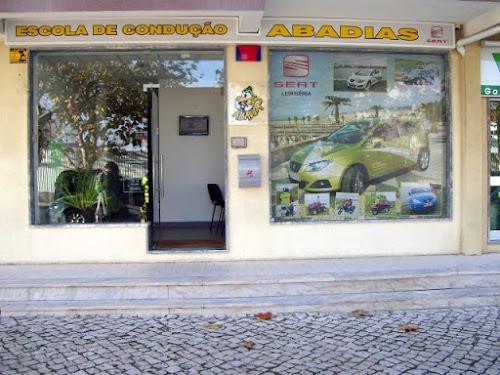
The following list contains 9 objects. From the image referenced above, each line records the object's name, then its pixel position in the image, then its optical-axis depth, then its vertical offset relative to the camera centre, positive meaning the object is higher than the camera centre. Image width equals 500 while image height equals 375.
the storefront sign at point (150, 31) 5.81 +1.89
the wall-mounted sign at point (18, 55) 6.04 +1.66
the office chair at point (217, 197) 8.64 -0.25
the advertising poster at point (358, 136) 6.32 +0.64
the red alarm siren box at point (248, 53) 6.03 +1.67
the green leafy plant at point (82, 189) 6.43 -0.06
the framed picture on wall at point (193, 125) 9.20 +1.15
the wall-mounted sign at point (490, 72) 6.41 +1.50
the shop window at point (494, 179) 6.70 +0.04
